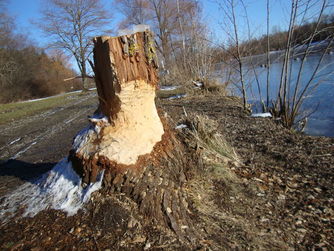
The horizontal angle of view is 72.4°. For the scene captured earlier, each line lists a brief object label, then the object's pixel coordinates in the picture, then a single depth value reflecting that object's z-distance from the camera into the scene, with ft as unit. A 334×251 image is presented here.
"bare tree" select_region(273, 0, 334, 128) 13.67
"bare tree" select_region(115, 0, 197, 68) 32.13
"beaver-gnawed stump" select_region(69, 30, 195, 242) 5.79
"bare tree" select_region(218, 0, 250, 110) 17.58
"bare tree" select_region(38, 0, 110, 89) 80.74
